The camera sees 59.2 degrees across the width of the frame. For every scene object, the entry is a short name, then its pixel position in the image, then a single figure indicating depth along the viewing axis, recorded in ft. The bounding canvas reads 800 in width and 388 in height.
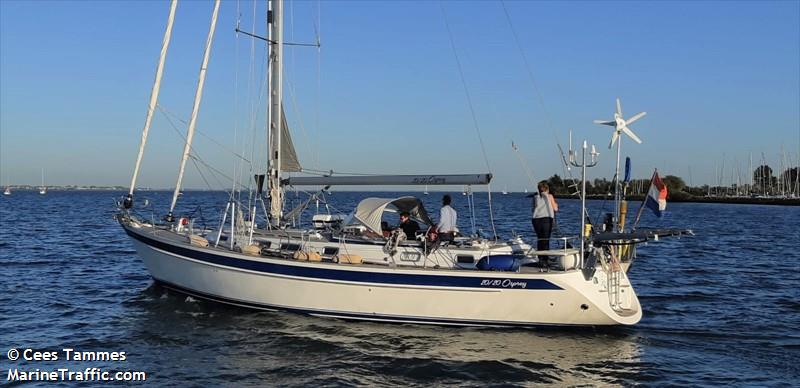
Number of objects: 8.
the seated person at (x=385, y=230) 55.77
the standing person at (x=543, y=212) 50.06
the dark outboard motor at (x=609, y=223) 50.61
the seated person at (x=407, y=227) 56.08
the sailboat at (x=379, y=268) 46.42
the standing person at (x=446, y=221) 53.47
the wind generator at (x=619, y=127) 46.70
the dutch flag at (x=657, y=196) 46.83
